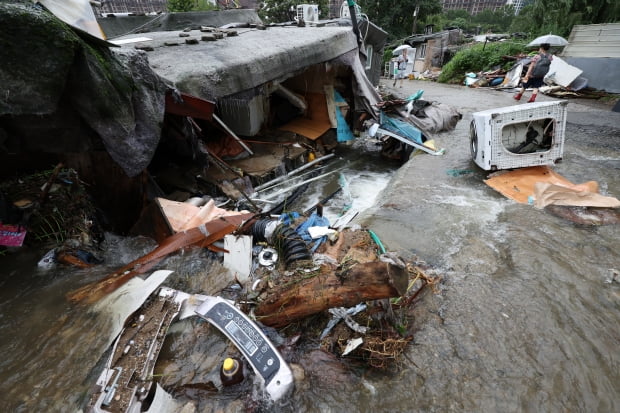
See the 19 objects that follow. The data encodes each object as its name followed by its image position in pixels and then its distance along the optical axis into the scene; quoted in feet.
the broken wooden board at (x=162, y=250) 9.71
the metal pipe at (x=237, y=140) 20.71
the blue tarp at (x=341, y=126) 26.91
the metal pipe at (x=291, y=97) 26.94
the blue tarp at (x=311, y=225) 12.40
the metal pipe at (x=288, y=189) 19.37
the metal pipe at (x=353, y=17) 25.97
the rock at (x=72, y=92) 6.75
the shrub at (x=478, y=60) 54.75
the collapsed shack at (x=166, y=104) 7.11
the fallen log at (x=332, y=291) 6.68
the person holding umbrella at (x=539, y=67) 32.59
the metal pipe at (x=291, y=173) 19.93
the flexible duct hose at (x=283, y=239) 11.11
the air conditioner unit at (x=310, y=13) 35.43
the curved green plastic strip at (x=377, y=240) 11.02
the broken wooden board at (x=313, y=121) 26.91
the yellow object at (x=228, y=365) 6.79
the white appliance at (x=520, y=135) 14.14
